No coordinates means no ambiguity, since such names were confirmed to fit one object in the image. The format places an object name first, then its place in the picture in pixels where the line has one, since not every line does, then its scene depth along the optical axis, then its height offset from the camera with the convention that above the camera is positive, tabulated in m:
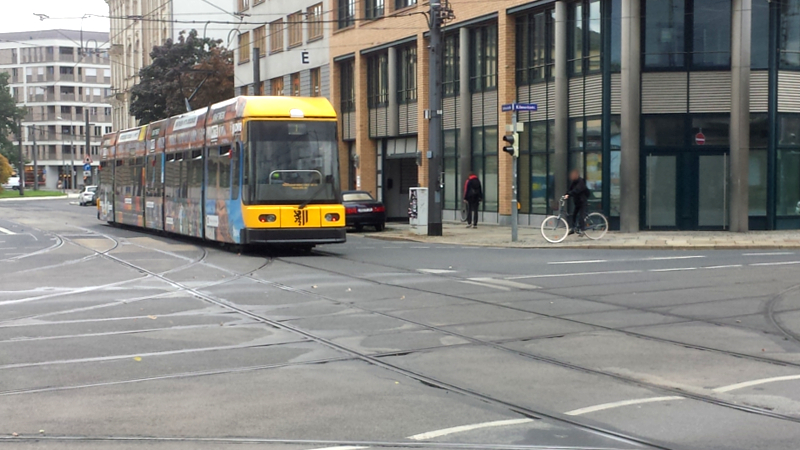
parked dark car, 32.88 -0.97
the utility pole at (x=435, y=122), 28.53 +1.62
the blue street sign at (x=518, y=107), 25.34 +1.79
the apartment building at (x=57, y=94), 131.75 +11.75
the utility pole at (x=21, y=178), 96.38 +0.47
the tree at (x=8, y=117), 117.44 +7.68
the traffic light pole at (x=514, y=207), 26.07 -0.72
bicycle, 25.64 -1.21
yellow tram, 21.14 +0.18
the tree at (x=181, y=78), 62.38 +6.48
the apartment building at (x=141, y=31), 74.31 +11.77
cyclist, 26.06 -0.49
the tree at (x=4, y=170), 92.31 +1.24
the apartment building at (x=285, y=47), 48.22 +6.83
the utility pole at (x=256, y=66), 44.25 +5.05
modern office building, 28.38 +1.96
